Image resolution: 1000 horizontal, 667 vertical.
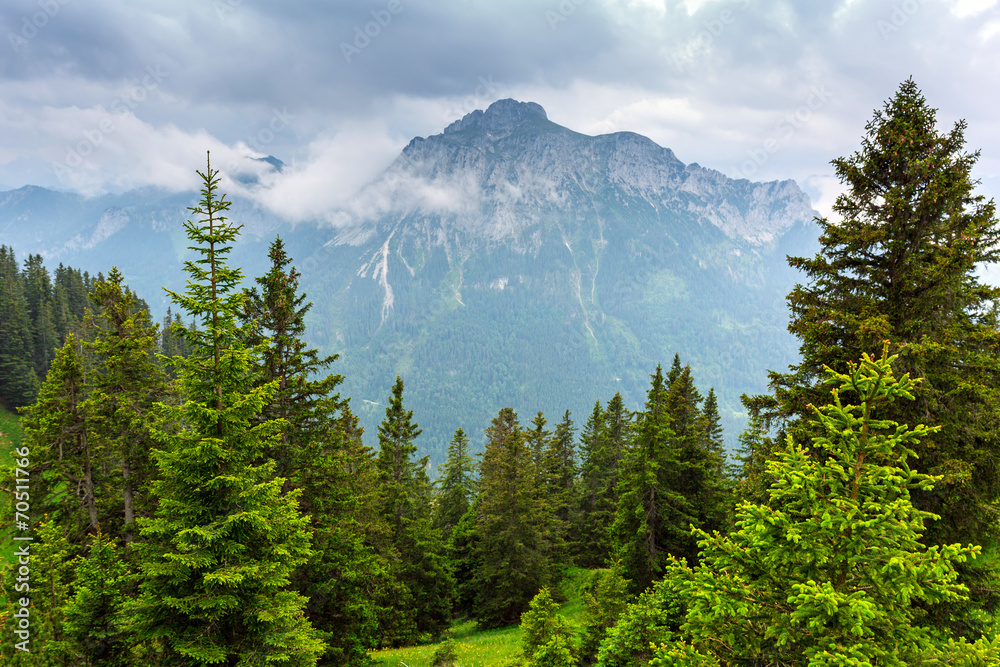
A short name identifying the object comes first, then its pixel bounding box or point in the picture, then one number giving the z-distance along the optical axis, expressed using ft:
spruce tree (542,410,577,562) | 124.98
